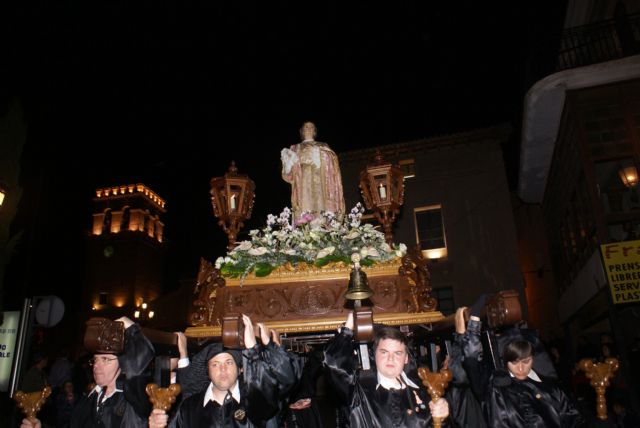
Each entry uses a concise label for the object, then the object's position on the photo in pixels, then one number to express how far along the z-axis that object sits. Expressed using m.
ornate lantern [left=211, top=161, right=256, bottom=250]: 6.27
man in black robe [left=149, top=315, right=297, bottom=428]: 3.25
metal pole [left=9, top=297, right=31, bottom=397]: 8.26
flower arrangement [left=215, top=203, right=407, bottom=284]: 5.11
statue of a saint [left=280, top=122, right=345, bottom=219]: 7.11
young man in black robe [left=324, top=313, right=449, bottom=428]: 3.45
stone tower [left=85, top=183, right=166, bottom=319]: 40.91
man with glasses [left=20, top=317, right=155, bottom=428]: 3.33
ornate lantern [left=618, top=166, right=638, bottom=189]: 11.34
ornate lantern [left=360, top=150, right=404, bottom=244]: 6.20
